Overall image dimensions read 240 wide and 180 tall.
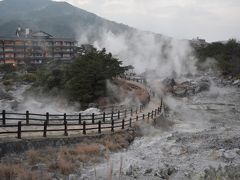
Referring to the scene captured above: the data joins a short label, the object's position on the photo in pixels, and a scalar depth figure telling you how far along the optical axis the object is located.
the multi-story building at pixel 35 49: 111.94
